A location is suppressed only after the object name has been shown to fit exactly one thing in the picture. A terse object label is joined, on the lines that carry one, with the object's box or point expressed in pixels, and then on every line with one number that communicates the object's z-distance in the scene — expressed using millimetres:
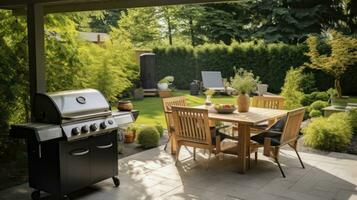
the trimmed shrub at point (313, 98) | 9742
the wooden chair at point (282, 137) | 4707
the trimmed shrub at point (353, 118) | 6809
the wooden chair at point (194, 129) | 4746
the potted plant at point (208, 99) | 6063
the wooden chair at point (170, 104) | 5695
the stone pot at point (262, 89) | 12077
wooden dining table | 4750
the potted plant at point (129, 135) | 6508
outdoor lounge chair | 14133
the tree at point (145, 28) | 19641
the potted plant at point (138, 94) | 12633
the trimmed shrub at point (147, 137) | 6188
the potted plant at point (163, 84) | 13609
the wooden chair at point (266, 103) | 5912
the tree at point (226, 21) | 18844
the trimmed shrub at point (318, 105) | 8734
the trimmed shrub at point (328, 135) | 5953
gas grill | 3686
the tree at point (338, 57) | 8742
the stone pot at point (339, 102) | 8195
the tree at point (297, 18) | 16234
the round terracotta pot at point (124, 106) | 4820
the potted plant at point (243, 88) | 5512
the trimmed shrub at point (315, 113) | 8398
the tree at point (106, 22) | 23203
